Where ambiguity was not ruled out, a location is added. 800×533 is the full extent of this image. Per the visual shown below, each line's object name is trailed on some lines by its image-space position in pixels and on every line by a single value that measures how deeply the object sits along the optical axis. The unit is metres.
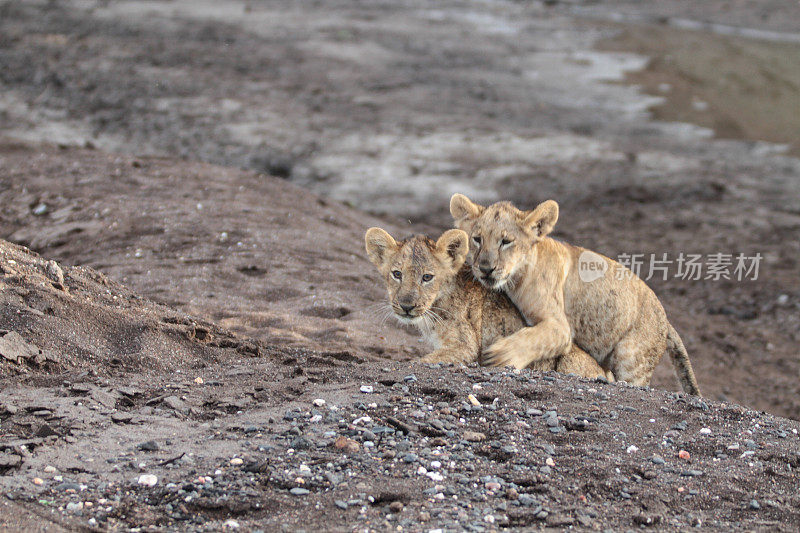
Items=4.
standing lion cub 12.67
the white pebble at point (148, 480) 8.52
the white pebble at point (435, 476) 8.99
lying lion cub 12.62
